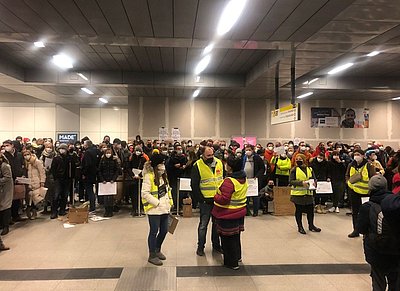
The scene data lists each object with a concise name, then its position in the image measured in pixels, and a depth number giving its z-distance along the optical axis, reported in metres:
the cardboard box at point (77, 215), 6.48
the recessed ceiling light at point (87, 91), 11.73
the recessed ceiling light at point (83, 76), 10.23
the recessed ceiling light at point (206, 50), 7.57
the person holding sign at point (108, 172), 7.16
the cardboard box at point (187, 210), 7.06
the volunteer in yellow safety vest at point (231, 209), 4.00
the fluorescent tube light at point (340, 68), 8.79
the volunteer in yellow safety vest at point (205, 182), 4.51
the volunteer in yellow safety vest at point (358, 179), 5.60
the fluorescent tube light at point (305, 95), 12.22
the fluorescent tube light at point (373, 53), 7.18
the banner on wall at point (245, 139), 13.65
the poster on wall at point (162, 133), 11.90
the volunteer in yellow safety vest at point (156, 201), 4.25
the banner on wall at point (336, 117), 13.96
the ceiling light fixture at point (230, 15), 4.71
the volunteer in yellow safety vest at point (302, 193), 5.89
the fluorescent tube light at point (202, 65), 8.55
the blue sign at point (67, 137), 15.91
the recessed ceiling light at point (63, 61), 8.52
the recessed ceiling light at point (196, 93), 11.95
